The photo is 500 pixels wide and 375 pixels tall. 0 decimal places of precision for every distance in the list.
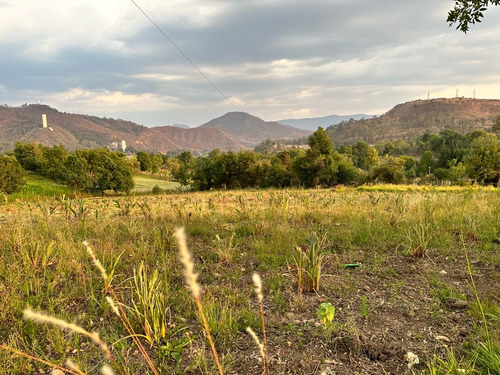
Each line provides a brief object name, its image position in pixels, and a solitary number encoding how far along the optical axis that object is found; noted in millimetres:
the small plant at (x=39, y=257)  3713
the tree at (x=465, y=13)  5039
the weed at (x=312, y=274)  3260
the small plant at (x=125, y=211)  8734
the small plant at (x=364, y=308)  2762
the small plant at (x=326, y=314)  2361
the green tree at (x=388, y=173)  39975
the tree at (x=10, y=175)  36469
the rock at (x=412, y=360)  2045
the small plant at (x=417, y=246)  4188
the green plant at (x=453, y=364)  1814
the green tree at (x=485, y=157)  31889
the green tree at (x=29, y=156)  61062
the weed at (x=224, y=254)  4098
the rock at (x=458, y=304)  2828
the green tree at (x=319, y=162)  39188
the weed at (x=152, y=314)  2402
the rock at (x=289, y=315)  2766
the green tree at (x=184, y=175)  53812
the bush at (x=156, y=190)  43694
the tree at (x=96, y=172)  46000
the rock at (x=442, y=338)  2366
